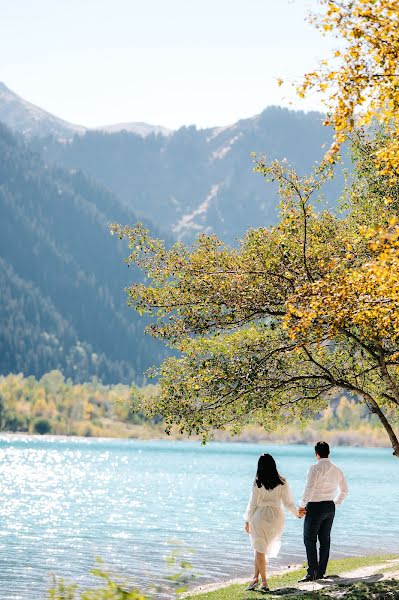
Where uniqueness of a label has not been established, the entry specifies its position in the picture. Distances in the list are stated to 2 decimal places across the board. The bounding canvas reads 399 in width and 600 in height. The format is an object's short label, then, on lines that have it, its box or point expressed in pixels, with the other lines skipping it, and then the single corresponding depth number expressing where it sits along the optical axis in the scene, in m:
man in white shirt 19.92
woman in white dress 19.69
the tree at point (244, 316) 18.88
